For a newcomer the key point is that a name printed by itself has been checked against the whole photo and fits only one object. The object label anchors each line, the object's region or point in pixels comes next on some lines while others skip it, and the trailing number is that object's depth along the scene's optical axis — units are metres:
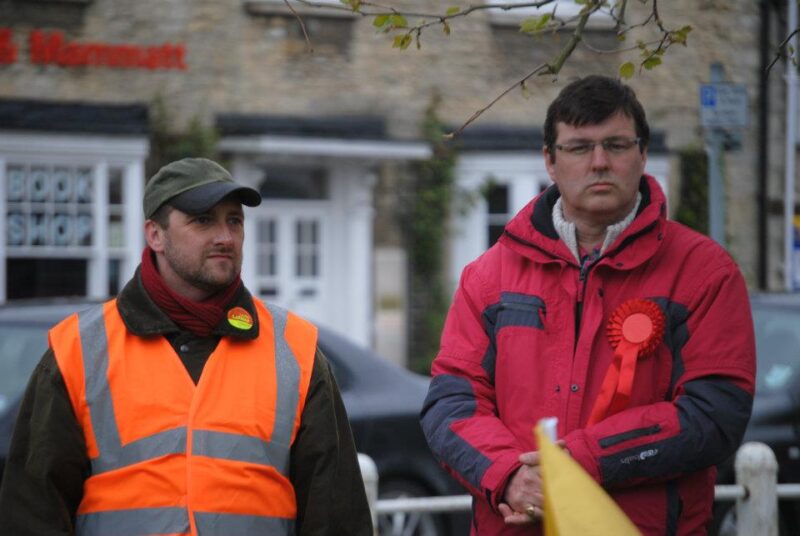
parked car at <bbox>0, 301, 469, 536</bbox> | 17.33
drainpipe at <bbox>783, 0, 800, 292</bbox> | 40.69
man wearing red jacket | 7.41
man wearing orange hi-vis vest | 7.54
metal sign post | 16.42
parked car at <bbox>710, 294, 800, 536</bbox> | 16.47
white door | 36.31
